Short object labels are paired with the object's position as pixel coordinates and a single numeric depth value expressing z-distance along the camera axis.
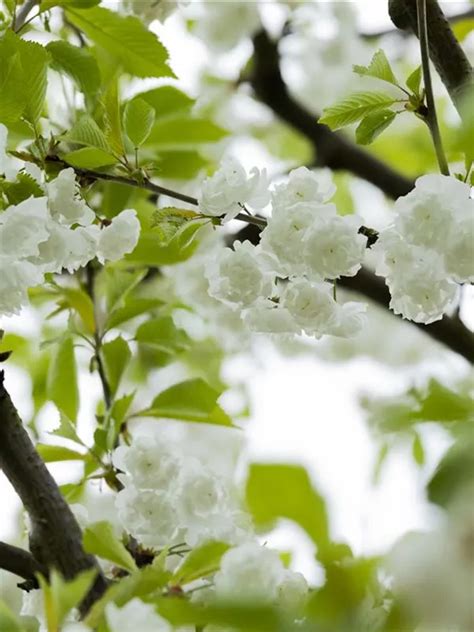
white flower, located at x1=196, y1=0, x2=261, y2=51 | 3.63
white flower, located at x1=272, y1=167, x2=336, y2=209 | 2.13
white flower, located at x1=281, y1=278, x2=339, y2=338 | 2.14
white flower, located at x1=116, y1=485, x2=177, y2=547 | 2.18
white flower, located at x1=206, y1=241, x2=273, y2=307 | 2.15
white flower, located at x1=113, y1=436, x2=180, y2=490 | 2.20
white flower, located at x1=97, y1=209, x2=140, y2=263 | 2.17
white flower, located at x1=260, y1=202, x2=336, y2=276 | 2.12
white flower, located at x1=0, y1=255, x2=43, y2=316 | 2.11
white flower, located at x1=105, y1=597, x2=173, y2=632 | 2.01
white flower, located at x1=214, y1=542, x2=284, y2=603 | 2.05
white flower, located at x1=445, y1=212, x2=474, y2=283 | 2.07
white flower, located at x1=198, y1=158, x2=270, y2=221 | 2.15
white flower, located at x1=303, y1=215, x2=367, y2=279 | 2.11
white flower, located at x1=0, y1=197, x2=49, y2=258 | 2.11
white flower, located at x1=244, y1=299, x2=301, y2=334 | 2.17
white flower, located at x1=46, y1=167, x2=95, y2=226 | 2.13
